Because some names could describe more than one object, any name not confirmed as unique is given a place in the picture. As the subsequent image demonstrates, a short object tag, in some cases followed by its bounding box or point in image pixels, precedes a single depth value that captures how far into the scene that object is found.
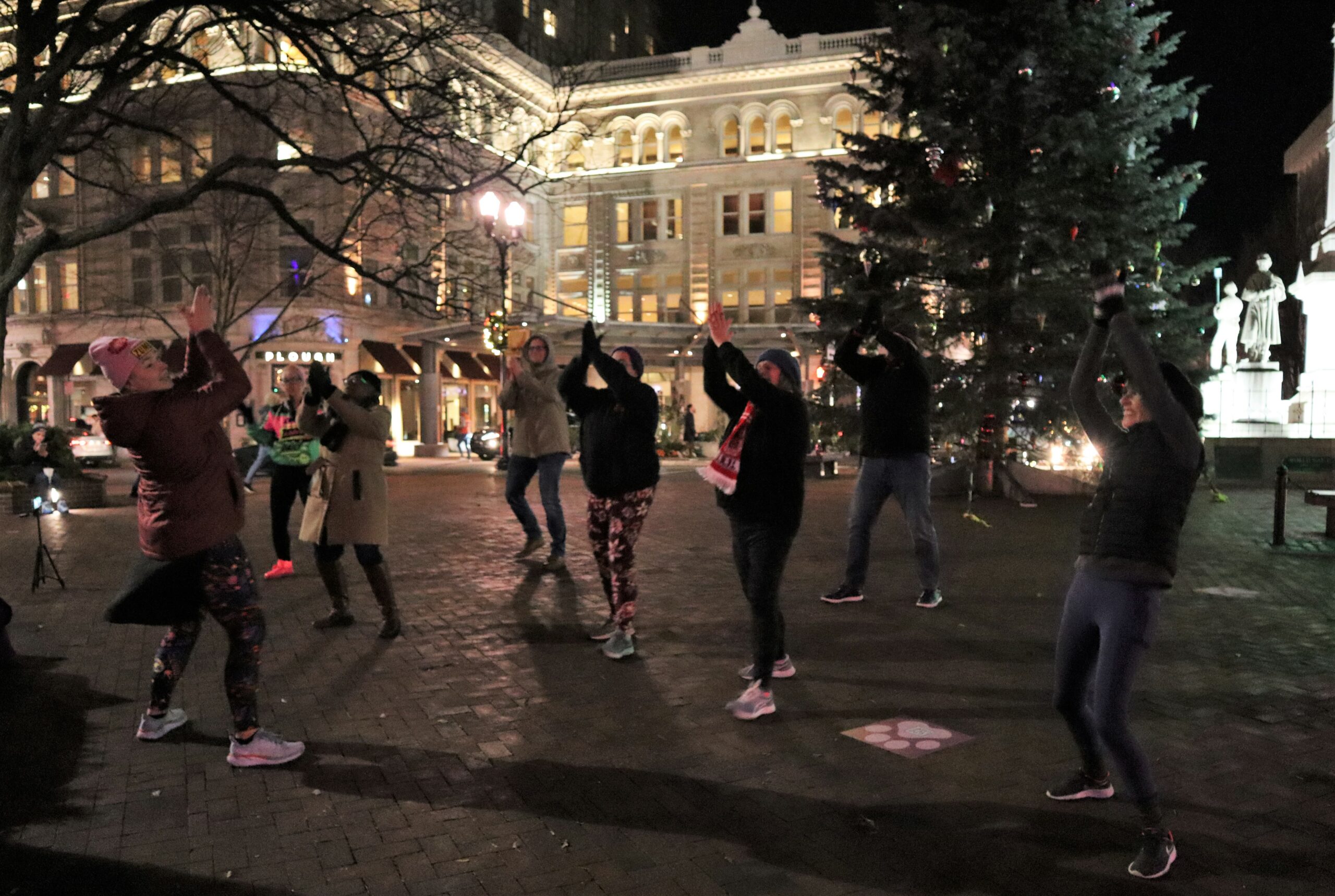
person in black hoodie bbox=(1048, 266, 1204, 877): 3.46
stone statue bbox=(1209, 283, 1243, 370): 23.52
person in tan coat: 6.61
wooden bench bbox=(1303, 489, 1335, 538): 10.44
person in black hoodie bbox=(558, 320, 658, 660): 6.25
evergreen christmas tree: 15.41
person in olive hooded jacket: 9.24
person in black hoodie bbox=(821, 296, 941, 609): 7.60
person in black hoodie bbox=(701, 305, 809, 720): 4.98
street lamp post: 22.73
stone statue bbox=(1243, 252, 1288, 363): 23.12
